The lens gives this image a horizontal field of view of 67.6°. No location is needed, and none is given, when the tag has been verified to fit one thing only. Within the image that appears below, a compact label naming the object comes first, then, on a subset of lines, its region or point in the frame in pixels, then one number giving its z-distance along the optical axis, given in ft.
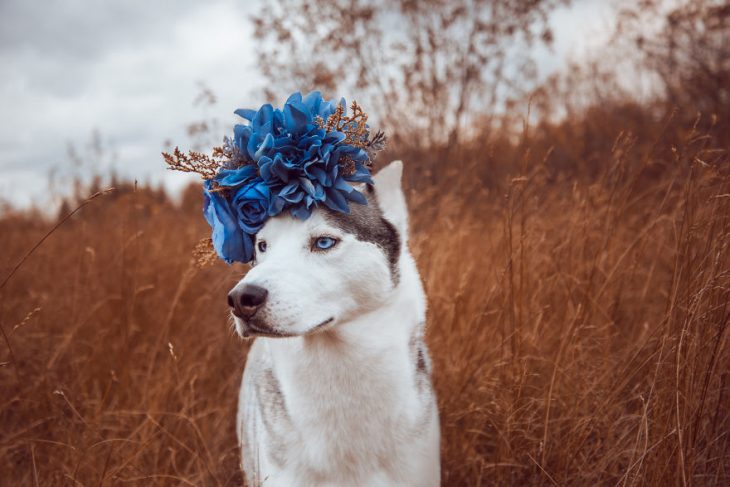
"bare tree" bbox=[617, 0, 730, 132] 23.00
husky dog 6.75
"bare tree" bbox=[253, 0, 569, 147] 22.31
